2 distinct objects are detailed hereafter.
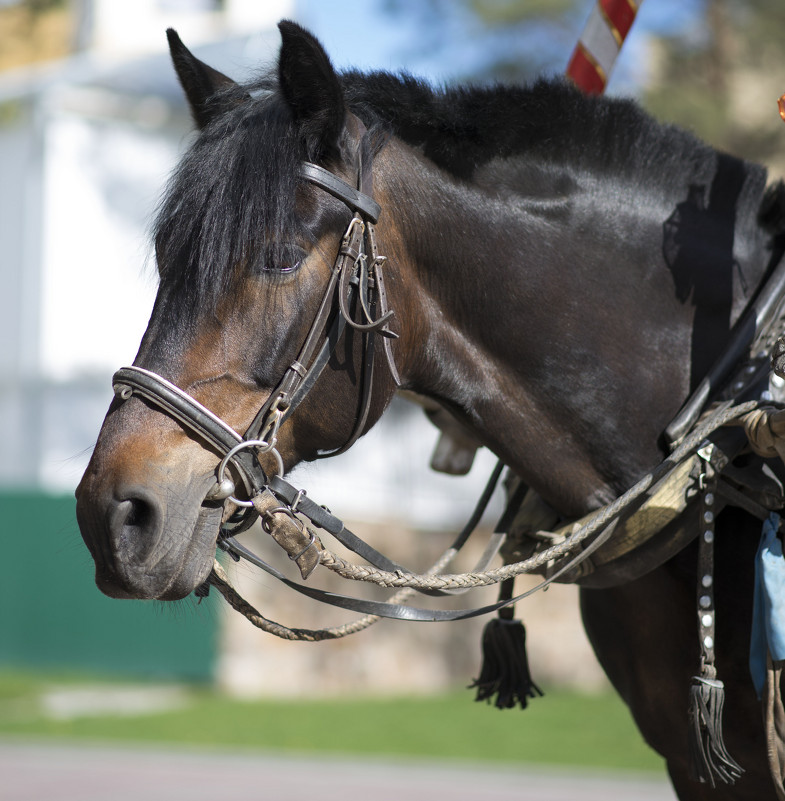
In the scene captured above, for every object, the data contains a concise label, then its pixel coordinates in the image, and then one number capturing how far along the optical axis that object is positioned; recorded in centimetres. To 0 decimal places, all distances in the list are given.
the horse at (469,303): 412
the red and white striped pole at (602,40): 626
